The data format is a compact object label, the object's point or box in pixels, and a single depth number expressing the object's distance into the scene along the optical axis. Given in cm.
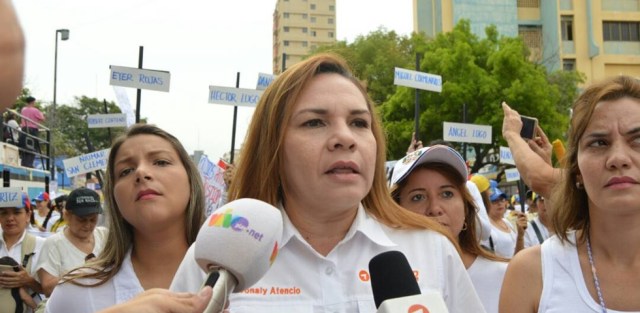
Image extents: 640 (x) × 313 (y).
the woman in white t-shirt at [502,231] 594
